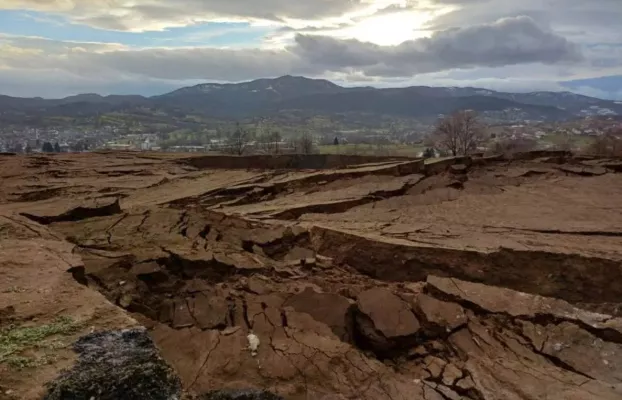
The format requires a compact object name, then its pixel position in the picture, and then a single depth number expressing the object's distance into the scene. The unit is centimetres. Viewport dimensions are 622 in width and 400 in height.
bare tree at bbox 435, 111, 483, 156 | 3822
